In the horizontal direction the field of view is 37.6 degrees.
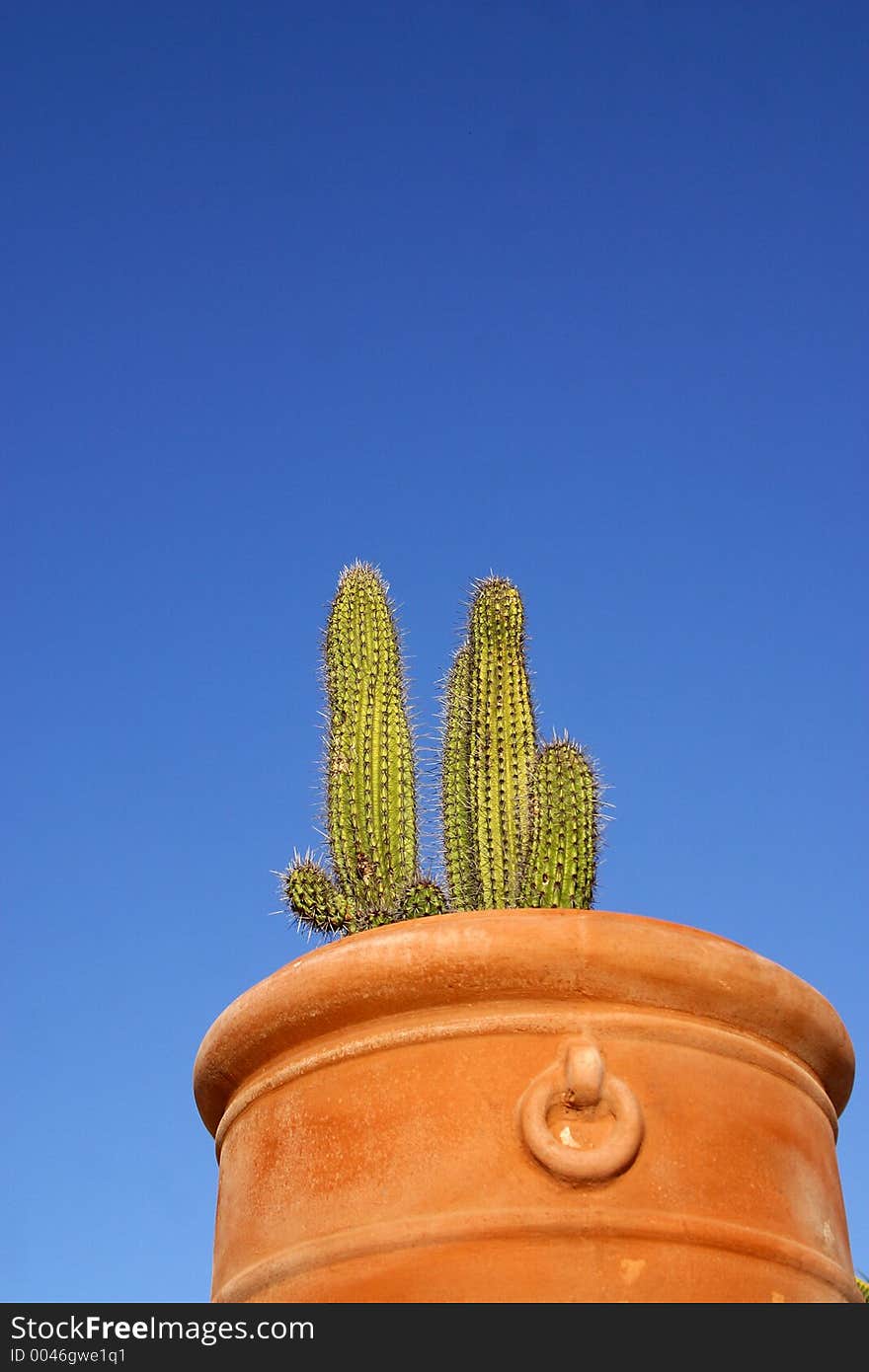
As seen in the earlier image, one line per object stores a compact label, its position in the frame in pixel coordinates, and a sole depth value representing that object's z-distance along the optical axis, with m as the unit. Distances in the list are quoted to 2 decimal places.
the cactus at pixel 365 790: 2.66
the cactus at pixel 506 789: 2.51
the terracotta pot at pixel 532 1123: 1.66
